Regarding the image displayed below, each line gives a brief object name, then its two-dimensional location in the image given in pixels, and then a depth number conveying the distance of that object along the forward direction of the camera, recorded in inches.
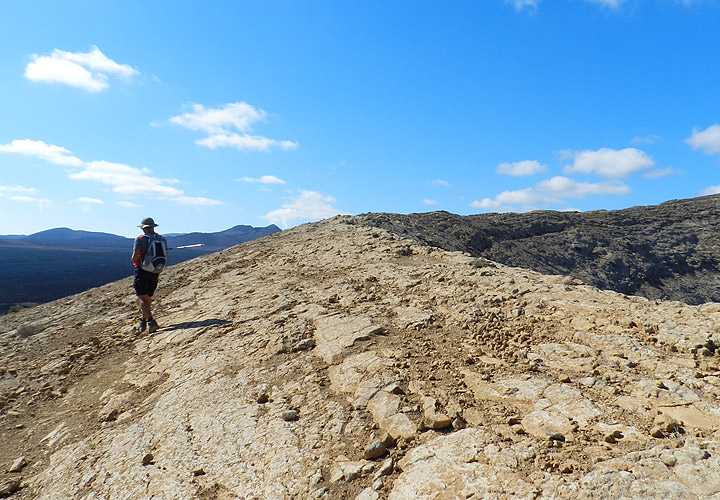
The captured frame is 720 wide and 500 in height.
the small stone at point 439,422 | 147.9
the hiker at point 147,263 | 341.1
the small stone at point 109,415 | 221.3
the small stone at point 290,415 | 175.3
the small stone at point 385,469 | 134.3
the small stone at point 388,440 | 146.6
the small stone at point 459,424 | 144.9
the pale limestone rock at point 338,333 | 230.2
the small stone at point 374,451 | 143.2
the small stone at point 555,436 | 128.3
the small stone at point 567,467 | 111.7
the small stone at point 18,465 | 201.5
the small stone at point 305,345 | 241.9
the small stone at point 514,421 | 142.5
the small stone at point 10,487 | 184.7
